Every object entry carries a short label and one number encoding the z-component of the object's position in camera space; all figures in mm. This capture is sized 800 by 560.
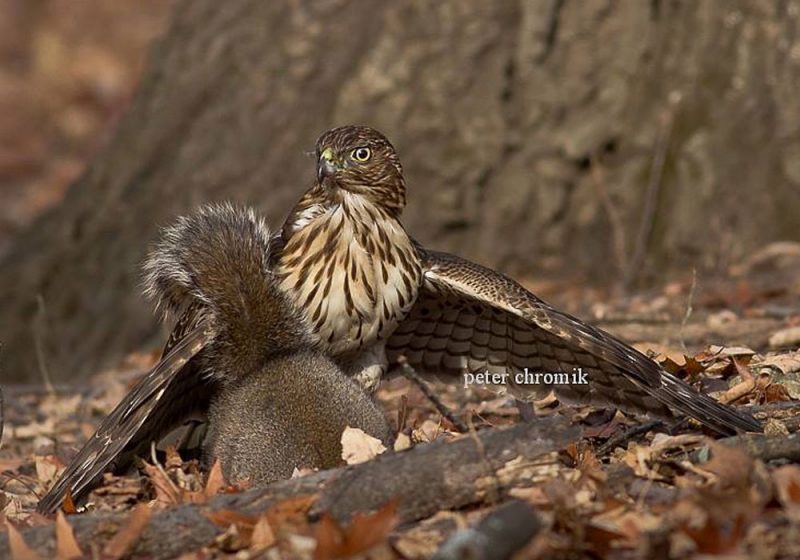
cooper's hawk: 10570
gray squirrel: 9977
